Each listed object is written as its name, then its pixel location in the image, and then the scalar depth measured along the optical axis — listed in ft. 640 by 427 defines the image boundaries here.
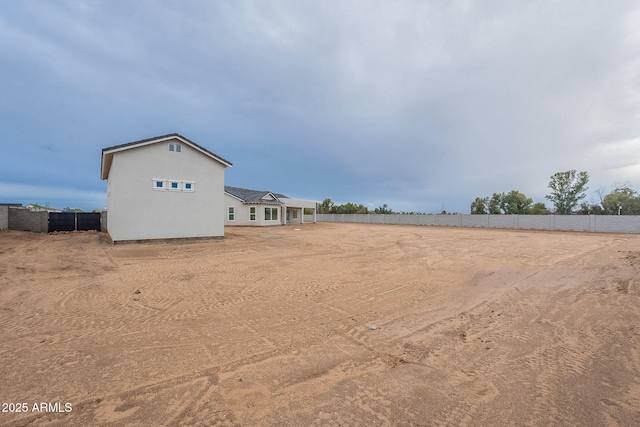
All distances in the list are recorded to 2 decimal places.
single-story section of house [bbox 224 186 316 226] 104.63
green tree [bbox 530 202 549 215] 133.80
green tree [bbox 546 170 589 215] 126.82
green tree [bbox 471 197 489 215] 148.95
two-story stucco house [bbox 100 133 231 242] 46.50
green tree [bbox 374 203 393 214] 193.98
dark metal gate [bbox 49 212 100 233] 70.33
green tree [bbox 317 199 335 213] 206.28
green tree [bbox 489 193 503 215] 143.54
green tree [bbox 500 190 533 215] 136.46
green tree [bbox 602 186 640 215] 112.75
